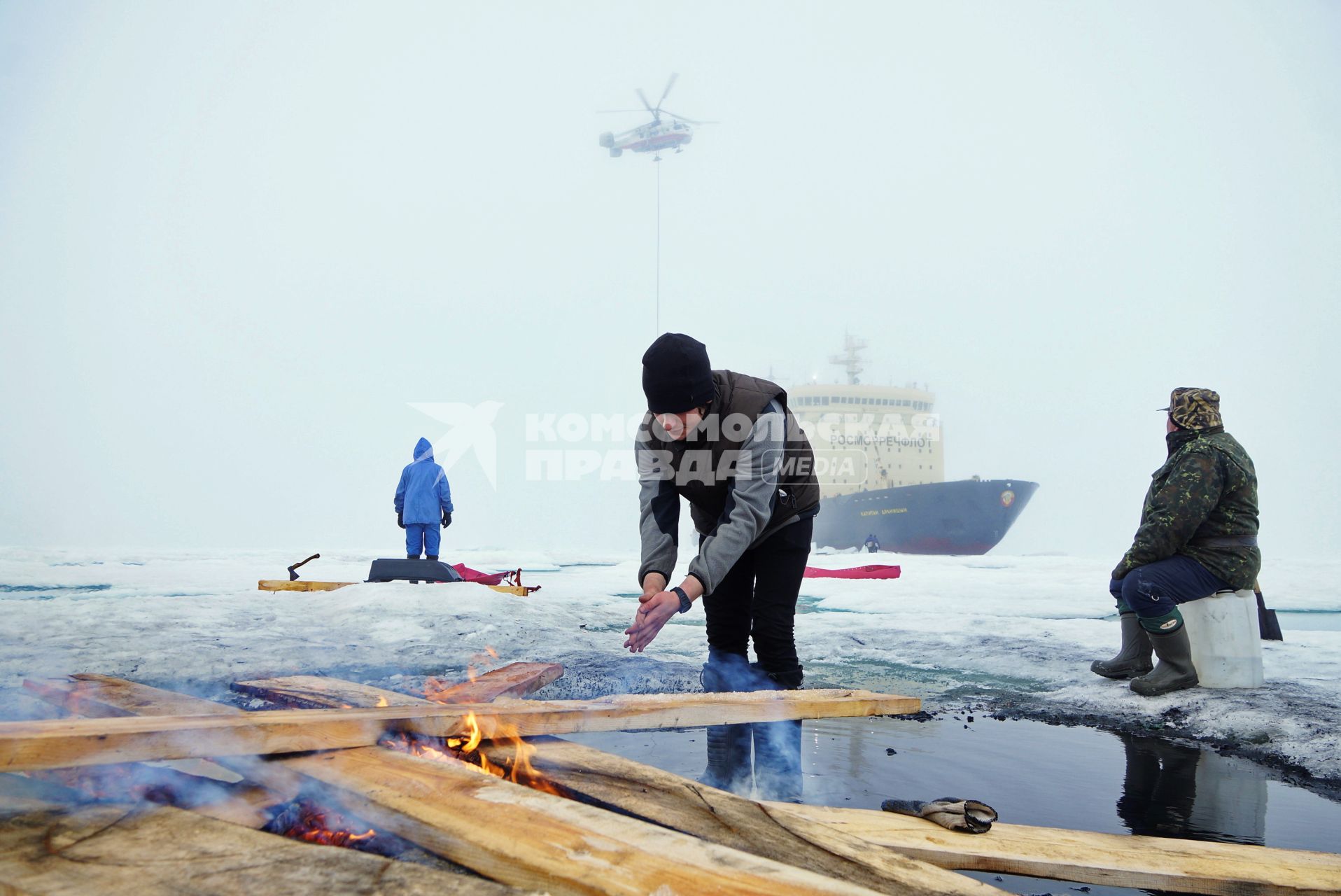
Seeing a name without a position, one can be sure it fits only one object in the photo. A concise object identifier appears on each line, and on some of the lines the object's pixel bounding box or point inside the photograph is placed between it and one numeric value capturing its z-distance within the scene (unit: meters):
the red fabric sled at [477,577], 9.77
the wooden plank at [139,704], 1.76
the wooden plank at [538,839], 1.17
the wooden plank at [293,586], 9.22
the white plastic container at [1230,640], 3.91
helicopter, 58.62
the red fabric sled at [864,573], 15.95
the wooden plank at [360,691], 2.63
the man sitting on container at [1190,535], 3.83
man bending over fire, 2.65
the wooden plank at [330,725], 1.59
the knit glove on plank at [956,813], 1.78
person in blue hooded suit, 10.54
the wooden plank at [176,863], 1.21
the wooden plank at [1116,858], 1.58
